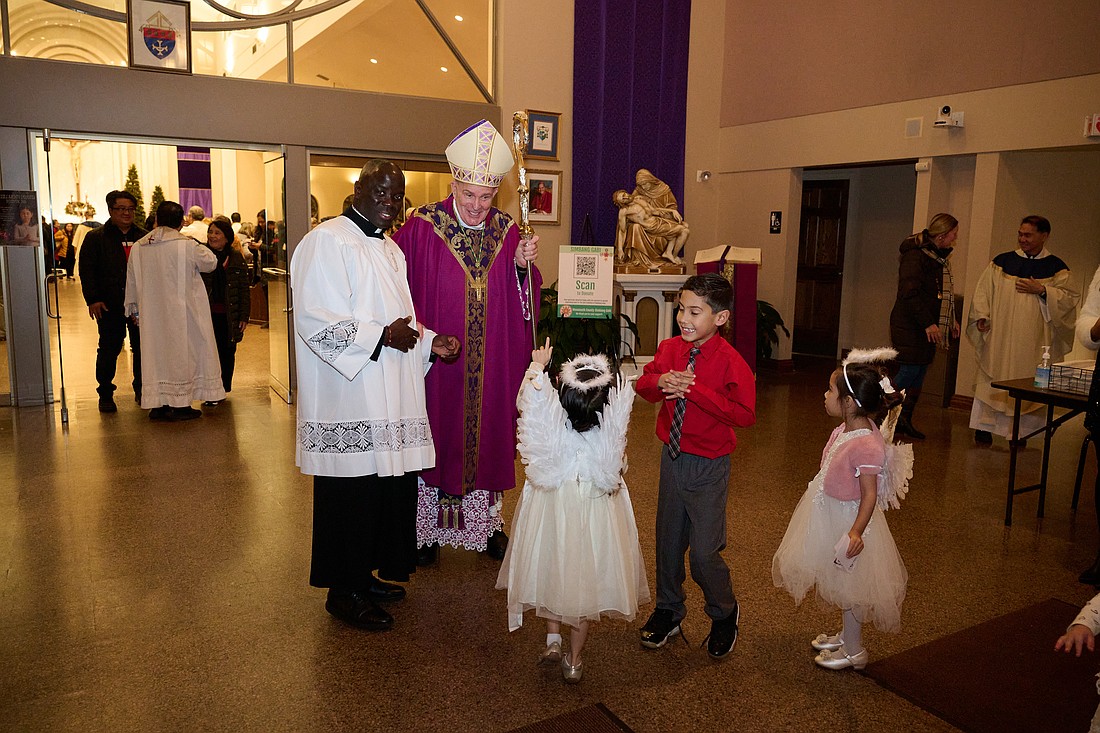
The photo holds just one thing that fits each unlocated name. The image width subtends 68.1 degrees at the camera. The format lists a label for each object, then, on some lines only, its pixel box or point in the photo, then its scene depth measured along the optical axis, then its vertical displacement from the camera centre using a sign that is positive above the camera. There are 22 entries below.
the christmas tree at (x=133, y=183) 15.03 +0.99
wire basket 4.04 -0.60
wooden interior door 10.30 -0.15
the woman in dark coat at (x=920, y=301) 6.09 -0.34
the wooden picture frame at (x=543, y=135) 8.79 +1.20
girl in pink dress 2.61 -0.87
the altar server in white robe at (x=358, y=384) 2.80 -0.50
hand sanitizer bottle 4.20 -0.61
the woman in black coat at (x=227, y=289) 6.90 -0.43
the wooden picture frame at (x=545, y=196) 8.94 +0.55
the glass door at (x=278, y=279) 7.35 -0.37
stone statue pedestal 8.34 -0.61
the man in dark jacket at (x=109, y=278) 6.40 -0.33
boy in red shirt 2.66 -0.64
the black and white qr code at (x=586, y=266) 6.62 -0.15
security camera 7.35 +1.23
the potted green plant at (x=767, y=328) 9.27 -0.87
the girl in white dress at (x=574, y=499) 2.47 -0.78
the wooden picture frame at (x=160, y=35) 6.63 +1.66
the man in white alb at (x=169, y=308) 6.22 -0.54
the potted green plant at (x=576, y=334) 7.84 -0.84
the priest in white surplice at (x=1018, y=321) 5.72 -0.46
